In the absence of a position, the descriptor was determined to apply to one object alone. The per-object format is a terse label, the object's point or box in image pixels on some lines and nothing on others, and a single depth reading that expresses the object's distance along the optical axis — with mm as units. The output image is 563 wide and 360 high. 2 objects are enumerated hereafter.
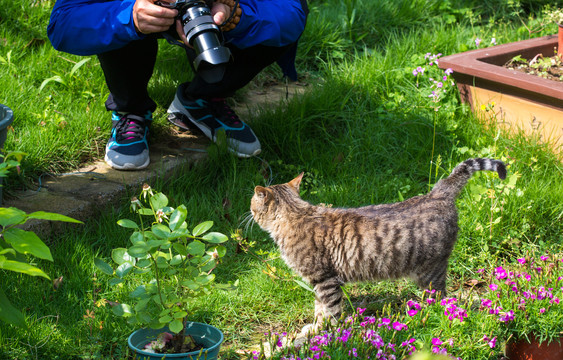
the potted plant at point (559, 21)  4492
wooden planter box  3750
